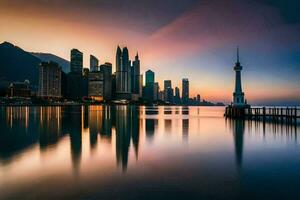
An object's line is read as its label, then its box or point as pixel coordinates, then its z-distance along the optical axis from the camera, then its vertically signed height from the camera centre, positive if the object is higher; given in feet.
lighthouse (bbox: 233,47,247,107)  265.34 +13.86
